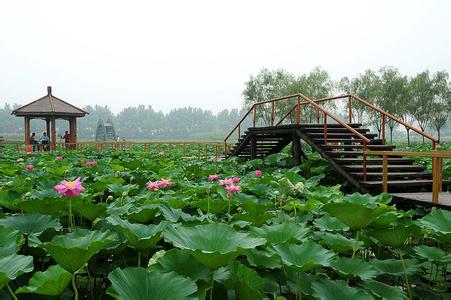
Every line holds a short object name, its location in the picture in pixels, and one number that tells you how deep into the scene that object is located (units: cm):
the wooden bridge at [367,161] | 527
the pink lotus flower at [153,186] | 341
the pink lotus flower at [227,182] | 327
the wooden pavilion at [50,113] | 1944
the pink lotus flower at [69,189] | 216
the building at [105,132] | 4022
